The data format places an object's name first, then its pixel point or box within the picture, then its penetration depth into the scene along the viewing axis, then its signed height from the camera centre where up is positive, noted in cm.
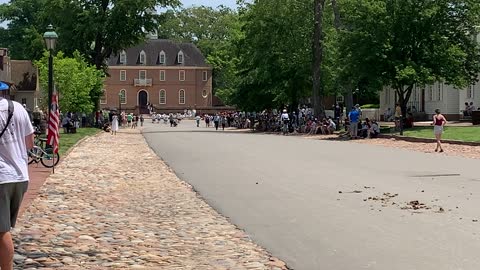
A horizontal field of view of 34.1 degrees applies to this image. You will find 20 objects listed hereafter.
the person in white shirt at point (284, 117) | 5469 -110
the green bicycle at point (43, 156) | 2310 -157
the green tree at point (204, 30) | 12794 +1240
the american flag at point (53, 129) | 2255 -75
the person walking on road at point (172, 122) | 8594 -216
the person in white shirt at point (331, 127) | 5059 -169
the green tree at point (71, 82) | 5184 +148
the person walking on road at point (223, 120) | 7143 -172
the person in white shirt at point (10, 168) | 657 -54
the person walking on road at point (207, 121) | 8754 -213
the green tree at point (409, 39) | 4341 +344
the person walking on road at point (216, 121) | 7119 -175
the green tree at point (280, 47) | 5856 +421
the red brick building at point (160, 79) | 13012 +394
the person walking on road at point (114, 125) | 5781 -164
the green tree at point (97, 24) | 6384 +652
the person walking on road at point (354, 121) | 4212 -110
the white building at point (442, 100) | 5516 +0
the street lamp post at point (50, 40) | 2650 +216
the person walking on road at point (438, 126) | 2975 -99
